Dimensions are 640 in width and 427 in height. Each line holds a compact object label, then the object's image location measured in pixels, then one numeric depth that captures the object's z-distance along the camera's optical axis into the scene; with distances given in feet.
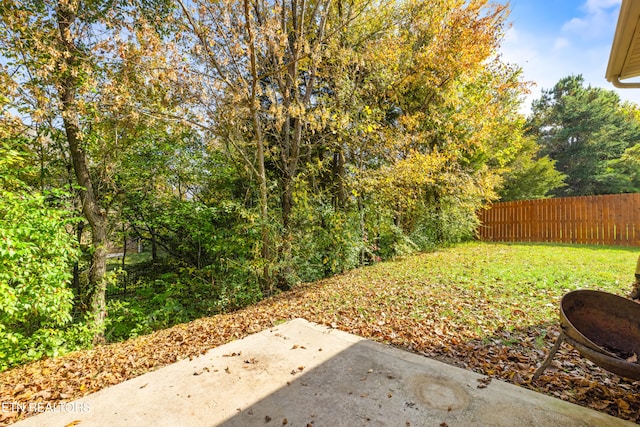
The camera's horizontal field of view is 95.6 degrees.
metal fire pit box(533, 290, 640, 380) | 7.07
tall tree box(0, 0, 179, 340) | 12.76
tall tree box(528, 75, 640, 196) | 58.29
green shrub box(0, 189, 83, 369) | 9.91
